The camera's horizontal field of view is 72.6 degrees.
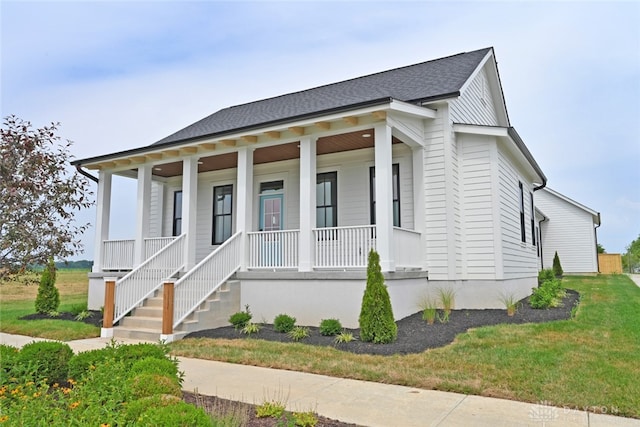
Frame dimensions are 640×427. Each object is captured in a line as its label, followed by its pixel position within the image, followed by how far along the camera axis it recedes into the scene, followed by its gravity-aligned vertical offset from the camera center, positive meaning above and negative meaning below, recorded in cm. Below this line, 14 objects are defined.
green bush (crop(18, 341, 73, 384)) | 516 -113
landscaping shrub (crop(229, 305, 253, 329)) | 923 -116
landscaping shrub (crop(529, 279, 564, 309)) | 1053 -82
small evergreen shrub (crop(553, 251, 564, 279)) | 2412 -14
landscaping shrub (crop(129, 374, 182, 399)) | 391 -110
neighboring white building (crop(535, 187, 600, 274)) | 2919 +222
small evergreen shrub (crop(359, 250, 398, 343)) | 733 -80
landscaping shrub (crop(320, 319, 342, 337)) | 814 -117
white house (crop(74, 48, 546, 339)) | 910 +149
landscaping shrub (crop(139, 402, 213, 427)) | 294 -105
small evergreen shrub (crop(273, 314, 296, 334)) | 862 -116
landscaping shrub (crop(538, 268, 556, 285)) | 1859 -45
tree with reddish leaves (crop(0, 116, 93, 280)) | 768 +129
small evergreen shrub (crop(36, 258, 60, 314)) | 1181 -77
